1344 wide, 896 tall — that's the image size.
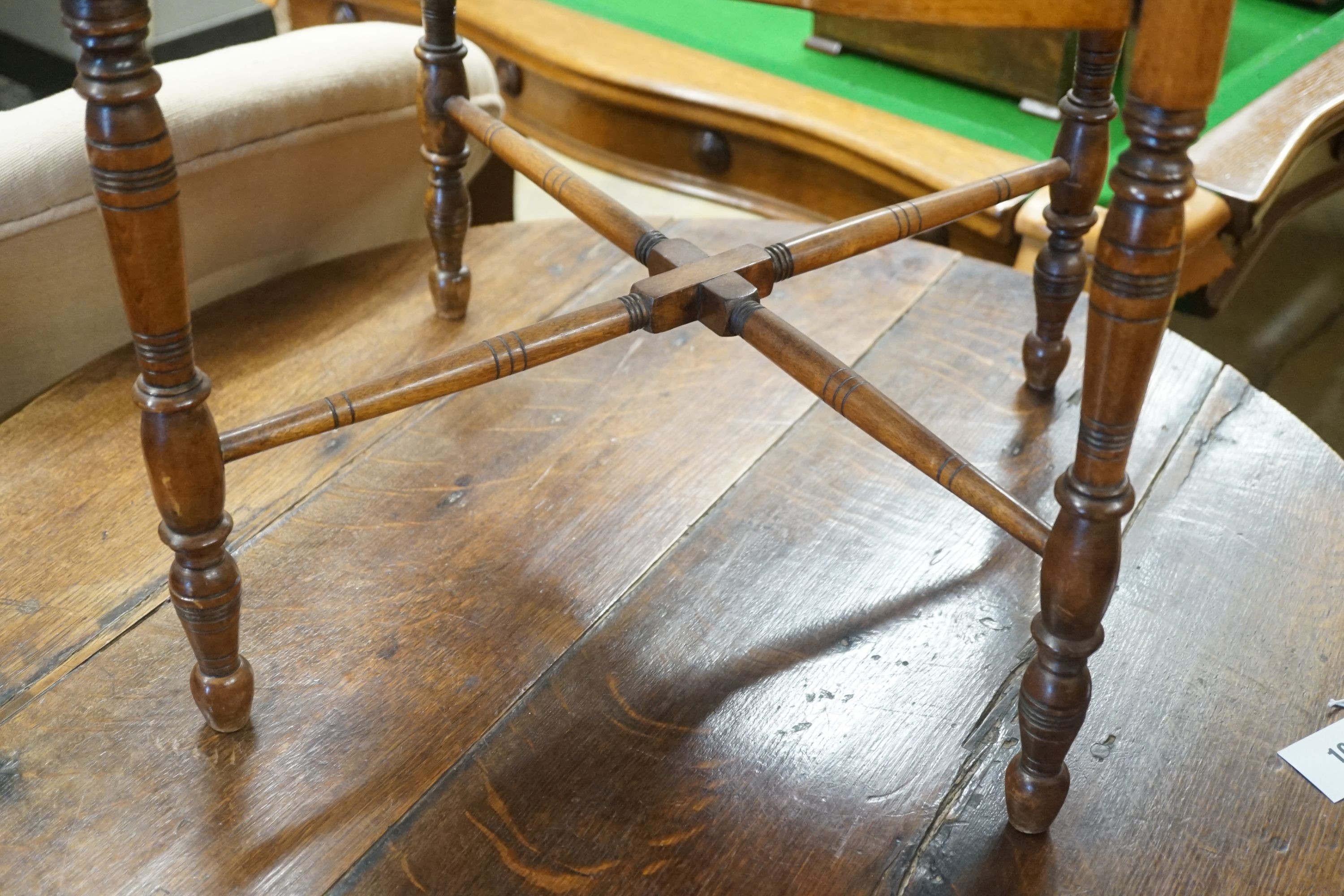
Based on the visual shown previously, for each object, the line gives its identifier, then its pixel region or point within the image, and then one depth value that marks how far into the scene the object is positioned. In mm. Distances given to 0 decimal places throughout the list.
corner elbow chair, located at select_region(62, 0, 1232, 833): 527
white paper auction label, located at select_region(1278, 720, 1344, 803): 713
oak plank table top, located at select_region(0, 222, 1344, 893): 678
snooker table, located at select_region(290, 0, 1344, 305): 1432
